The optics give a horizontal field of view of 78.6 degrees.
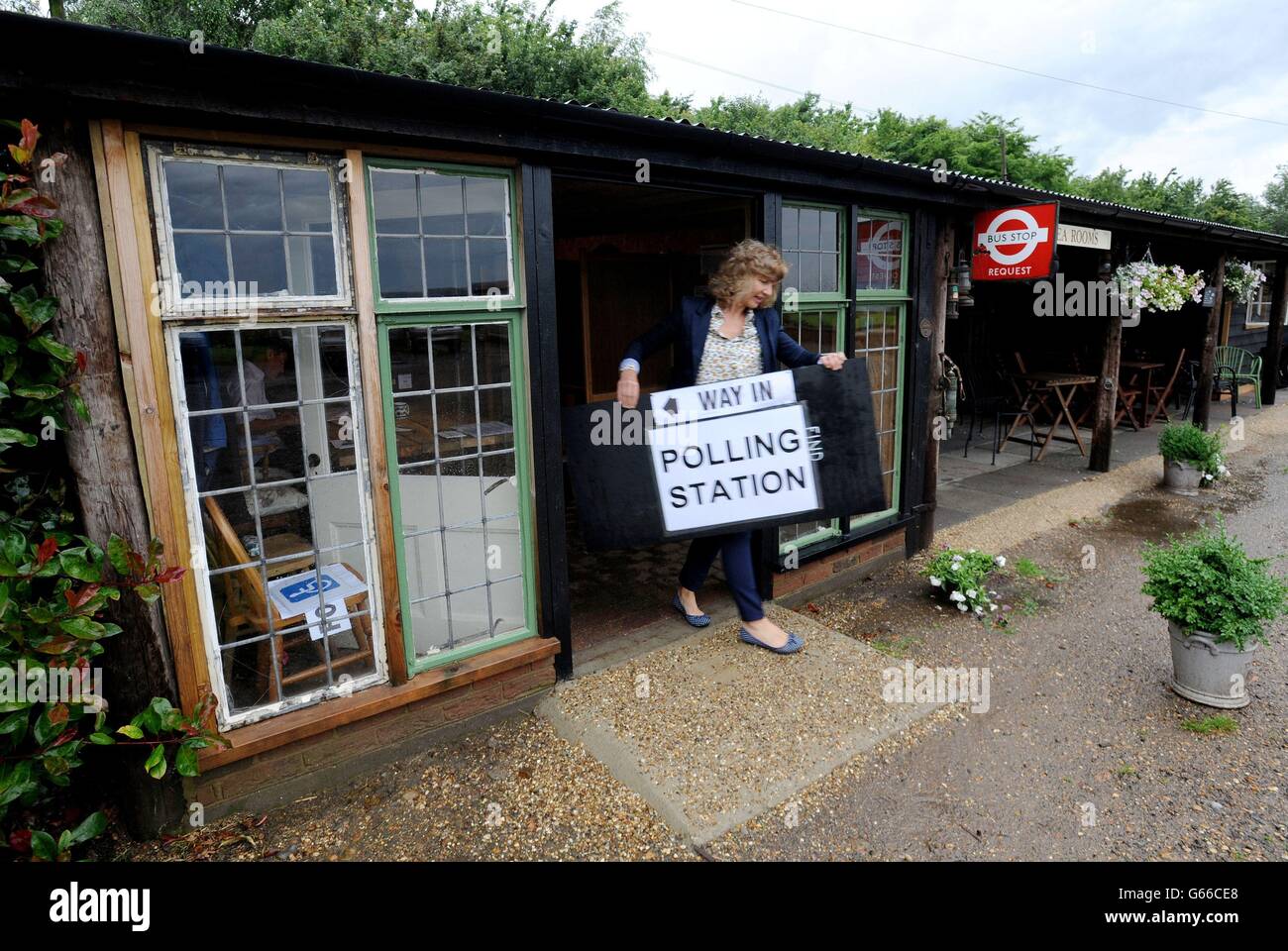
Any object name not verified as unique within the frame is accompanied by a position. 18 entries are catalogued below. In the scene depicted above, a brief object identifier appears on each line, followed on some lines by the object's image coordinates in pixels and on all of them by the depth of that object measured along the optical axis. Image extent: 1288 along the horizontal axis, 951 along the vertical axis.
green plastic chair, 12.94
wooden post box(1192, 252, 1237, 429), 10.56
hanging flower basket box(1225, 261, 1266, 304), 11.72
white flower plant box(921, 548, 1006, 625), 5.17
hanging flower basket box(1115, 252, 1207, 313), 8.50
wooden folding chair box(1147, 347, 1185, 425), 11.73
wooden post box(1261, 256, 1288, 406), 13.40
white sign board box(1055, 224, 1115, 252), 6.68
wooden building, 2.64
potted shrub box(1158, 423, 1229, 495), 7.91
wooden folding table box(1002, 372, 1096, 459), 9.61
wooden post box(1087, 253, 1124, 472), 8.84
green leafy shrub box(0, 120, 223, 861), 2.40
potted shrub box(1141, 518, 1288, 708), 3.79
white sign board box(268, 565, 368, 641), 3.28
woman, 3.92
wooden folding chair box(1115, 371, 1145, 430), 11.23
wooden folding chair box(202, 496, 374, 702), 3.05
